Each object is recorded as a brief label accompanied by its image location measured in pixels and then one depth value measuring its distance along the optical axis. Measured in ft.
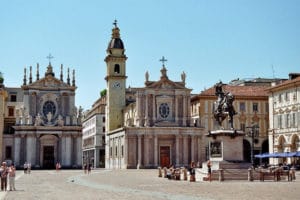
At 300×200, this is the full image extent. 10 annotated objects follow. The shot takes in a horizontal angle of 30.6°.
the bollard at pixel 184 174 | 134.51
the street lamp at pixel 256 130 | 263.10
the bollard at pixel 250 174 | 119.57
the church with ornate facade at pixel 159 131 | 259.39
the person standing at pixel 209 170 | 119.50
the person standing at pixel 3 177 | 96.25
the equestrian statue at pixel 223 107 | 126.91
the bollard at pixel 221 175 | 118.01
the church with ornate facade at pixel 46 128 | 256.11
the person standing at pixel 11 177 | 96.58
